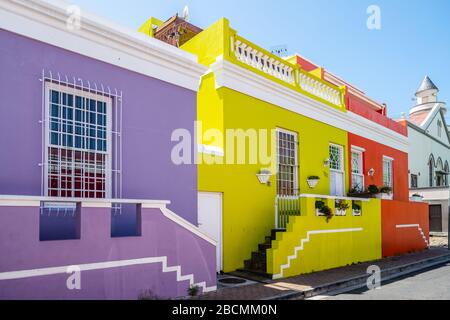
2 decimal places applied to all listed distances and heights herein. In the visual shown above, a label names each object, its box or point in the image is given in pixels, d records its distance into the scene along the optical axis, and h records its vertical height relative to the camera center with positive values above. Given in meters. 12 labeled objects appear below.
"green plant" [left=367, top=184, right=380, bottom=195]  13.76 -0.35
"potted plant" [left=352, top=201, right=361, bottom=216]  12.16 -0.92
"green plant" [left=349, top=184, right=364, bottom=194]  14.02 -0.37
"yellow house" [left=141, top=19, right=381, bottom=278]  9.38 +0.30
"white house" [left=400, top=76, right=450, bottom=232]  23.91 +1.86
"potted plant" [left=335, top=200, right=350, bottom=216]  11.20 -0.81
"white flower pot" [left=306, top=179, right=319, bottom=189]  12.04 -0.07
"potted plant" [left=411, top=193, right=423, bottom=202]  17.69 -0.84
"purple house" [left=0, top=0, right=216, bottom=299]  5.47 +0.32
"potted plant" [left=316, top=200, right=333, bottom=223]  10.32 -0.82
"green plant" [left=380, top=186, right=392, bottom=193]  14.68 -0.38
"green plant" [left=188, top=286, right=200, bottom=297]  7.08 -2.05
